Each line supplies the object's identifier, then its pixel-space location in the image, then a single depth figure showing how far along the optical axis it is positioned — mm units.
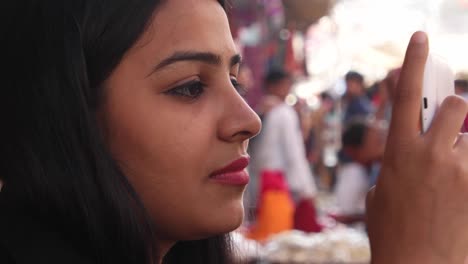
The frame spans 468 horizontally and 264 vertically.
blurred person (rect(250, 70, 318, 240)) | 5613
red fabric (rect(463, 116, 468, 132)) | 1105
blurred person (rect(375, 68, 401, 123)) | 5731
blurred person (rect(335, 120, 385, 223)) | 5023
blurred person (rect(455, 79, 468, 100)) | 4504
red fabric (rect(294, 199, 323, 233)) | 4641
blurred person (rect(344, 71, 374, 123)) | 7621
